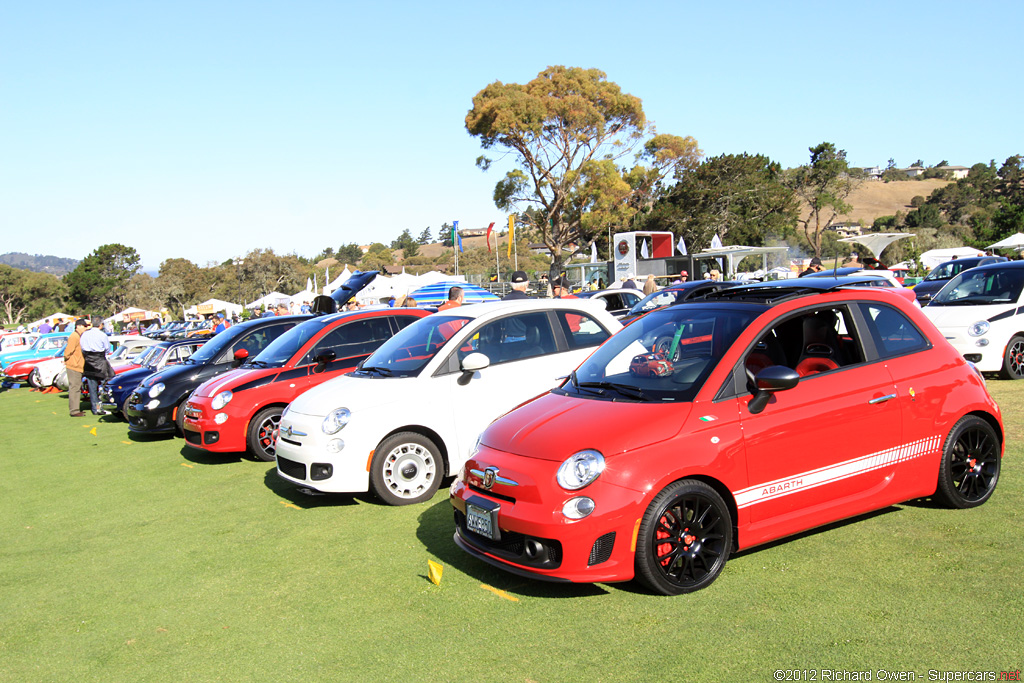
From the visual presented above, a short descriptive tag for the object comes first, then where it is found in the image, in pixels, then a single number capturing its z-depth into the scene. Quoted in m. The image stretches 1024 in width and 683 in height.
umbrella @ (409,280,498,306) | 22.86
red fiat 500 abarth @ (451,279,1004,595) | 3.93
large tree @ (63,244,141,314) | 84.00
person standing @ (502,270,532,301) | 10.35
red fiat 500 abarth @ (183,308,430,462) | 8.73
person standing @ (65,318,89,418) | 14.83
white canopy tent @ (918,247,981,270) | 41.66
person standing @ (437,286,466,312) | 9.94
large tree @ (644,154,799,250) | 55.44
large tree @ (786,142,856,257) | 56.38
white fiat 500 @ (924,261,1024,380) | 9.99
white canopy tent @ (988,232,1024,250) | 36.26
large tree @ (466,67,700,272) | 44.62
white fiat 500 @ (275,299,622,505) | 6.31
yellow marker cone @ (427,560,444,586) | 4.52
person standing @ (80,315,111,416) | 14.92
